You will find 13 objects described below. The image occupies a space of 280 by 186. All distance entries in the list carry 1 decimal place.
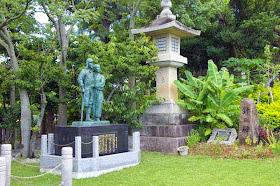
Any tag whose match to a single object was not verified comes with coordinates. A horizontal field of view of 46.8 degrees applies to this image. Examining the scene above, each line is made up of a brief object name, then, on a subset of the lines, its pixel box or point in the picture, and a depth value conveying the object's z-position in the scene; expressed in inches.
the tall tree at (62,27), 402.0
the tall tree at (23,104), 449.1
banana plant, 455.5
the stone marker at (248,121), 430.9
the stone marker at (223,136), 440.3
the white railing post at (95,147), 320.2
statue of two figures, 356.2
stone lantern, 457.4
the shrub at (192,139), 446.4
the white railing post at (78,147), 310.5
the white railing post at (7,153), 231.3
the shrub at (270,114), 477.9
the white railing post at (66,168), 234.8
